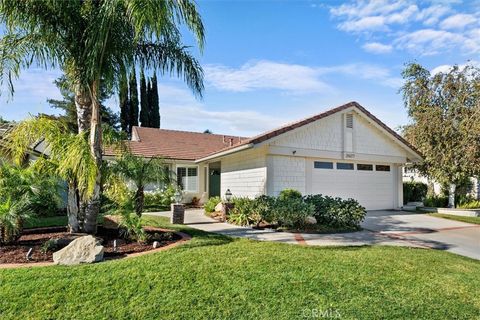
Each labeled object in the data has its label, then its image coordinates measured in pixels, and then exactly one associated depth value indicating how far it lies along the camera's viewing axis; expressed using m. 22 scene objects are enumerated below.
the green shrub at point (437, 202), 18.73
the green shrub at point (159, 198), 18.49
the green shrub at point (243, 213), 11.29
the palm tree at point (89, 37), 6.65
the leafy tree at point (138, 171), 8.47
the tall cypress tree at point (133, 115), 37.75
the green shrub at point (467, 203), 17.38
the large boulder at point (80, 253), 5.87
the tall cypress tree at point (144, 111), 37.97
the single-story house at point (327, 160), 13.62
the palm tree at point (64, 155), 7.13
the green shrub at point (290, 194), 12.43
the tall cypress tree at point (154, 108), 38.56
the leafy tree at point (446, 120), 15.79
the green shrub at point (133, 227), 7.50
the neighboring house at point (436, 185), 21.23
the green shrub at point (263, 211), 10.88
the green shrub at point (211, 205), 15.15
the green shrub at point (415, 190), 22.58
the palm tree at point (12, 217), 6.56
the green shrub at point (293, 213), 10.48
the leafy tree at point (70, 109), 35.24
